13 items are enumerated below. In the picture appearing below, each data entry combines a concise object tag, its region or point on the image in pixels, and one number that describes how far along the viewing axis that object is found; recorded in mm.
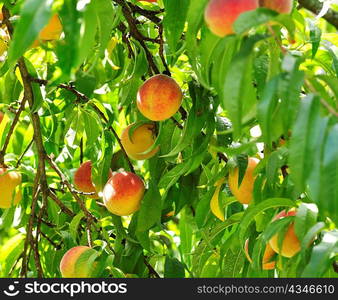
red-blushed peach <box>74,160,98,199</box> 2173
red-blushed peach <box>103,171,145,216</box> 1981
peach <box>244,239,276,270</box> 1818
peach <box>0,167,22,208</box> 2039
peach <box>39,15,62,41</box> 1804
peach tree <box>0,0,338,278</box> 1470
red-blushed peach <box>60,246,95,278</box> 1844
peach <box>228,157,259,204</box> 1902
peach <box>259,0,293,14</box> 1585
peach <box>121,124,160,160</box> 2053
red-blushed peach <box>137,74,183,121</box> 1879
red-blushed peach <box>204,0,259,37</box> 1527
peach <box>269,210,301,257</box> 1703
